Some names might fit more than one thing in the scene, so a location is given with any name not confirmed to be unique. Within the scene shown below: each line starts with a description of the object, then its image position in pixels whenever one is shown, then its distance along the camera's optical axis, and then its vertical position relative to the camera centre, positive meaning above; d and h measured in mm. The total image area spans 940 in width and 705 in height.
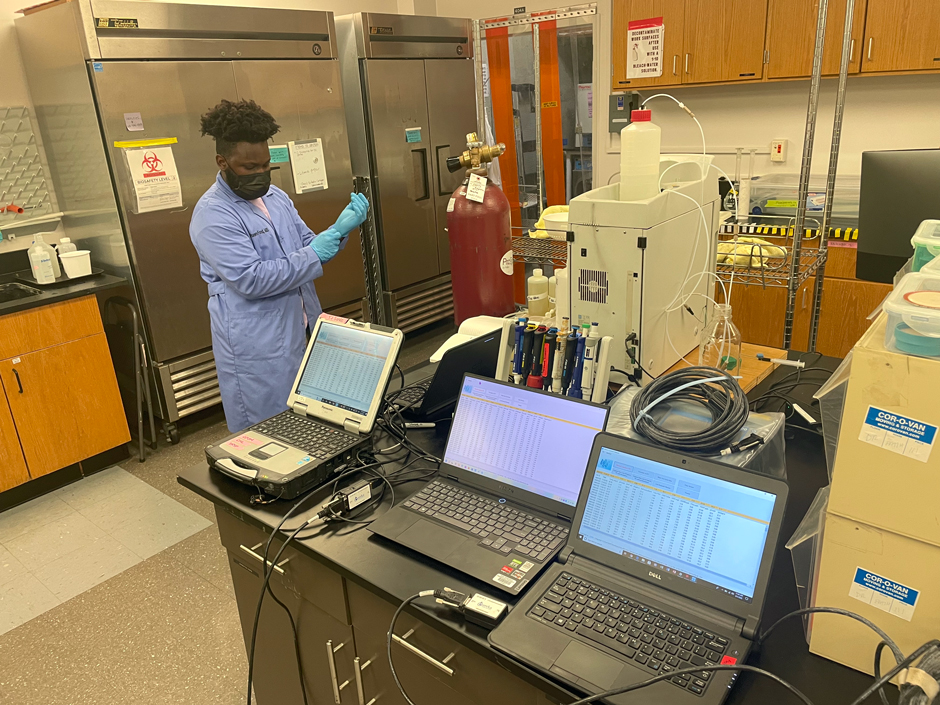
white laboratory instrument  1541 -327
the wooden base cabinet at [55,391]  2701 -934
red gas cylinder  2410 -410
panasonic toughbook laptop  1339 -592
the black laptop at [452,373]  1534 -534
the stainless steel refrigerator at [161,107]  2766 +184
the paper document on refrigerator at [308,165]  3447 -116
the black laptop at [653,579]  872 -626
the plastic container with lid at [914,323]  771 -241
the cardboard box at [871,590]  812 -576
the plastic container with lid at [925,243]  1175 -231
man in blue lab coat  2195 -376
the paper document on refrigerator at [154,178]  2863 -112
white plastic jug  1597 -77
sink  2866 -541
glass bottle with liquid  1811 -608
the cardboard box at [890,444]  768 -378
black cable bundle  1130 -494
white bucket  2963 -447
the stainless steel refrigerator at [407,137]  3756 -6
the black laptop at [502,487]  1096 -611
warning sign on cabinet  3639 +379
